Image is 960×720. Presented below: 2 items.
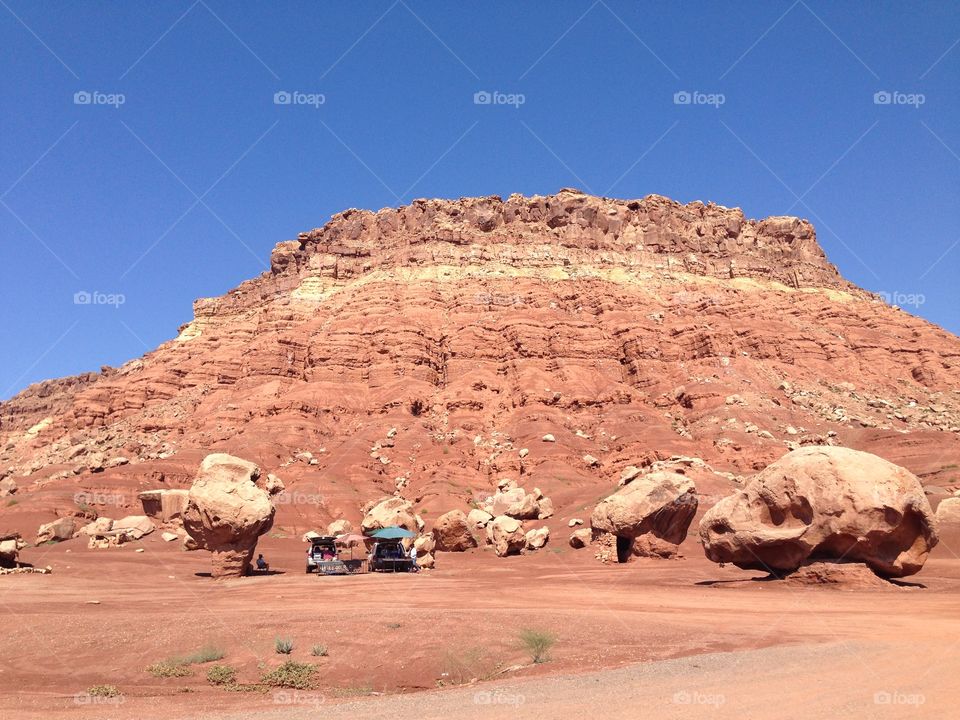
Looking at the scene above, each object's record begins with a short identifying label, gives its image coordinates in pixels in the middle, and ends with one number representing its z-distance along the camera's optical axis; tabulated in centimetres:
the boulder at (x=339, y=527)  4762
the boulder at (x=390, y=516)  4091
